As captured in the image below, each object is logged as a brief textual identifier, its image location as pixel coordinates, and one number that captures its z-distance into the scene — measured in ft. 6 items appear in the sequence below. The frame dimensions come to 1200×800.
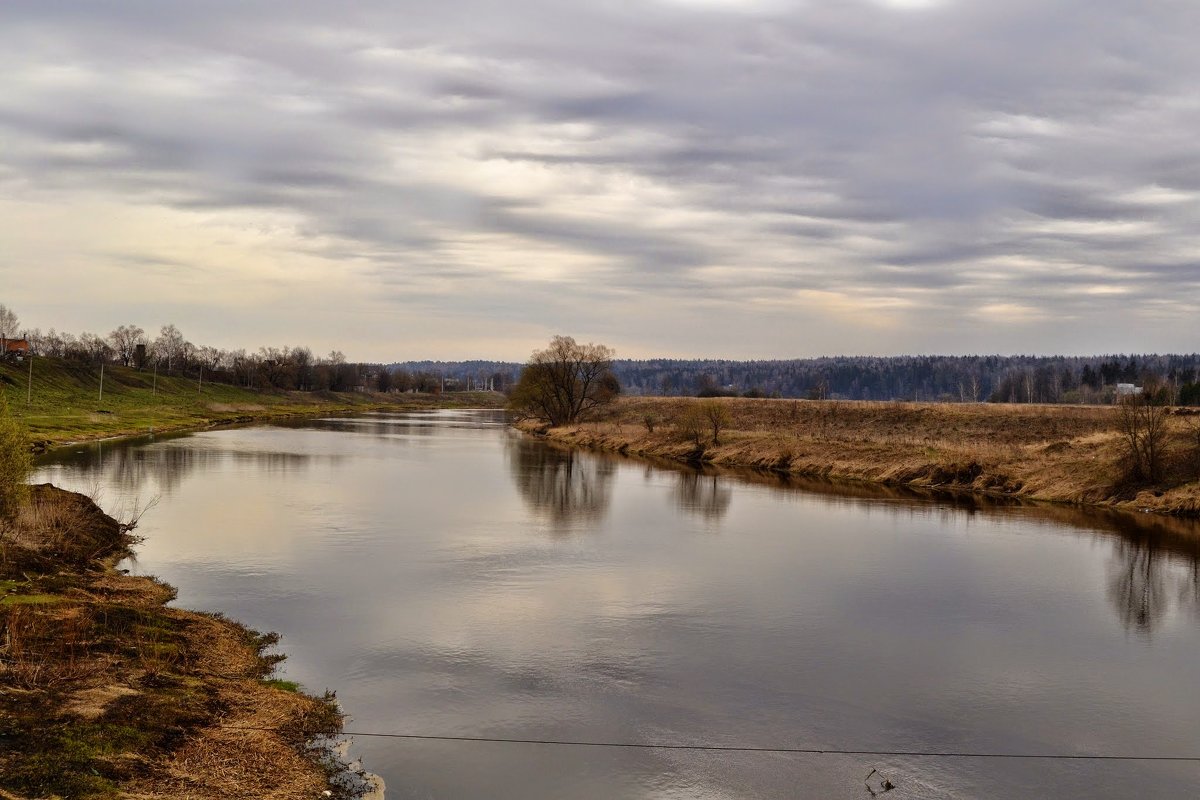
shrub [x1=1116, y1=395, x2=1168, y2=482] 146.51
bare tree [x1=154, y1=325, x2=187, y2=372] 639.80
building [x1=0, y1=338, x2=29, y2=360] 436.43
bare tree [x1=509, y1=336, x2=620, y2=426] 349.41
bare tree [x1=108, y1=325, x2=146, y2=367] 612.29
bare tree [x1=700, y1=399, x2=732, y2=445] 242.25
